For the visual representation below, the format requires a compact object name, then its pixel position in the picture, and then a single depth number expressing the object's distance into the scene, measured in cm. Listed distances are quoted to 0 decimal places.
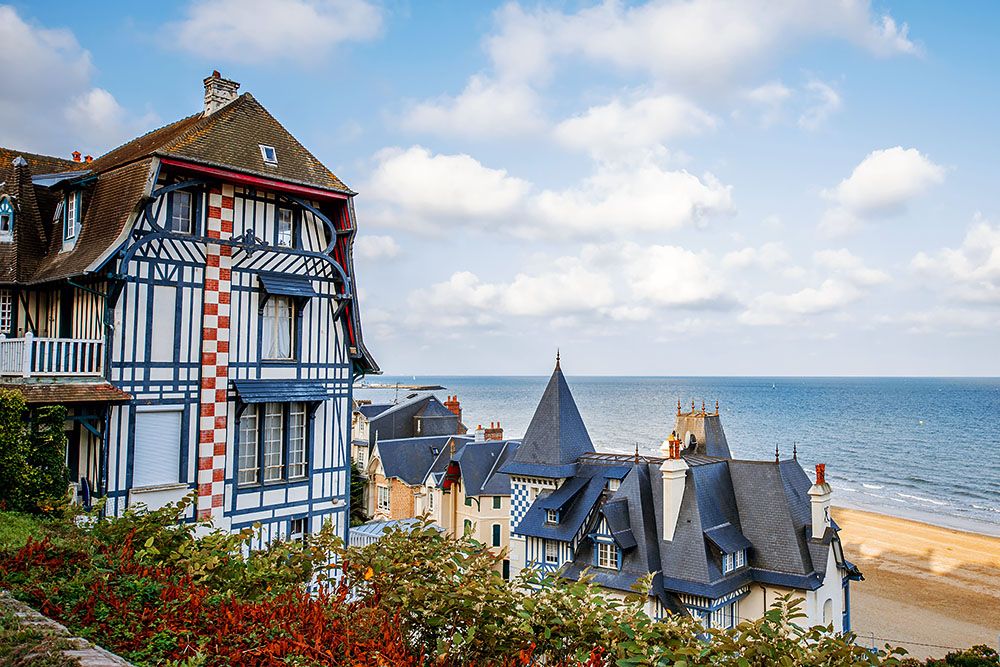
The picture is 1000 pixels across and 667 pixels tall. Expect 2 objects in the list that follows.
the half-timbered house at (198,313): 1204
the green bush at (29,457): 1010
